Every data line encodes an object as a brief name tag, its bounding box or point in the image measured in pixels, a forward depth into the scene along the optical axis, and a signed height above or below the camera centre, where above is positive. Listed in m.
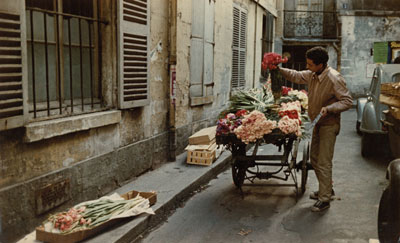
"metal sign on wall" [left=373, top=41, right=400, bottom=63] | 22.70 +1.25
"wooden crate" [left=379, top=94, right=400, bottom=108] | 5.88 -0.34
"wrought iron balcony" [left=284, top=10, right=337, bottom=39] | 25.33 +2.84
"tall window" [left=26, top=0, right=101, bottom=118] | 5.05 +0.20
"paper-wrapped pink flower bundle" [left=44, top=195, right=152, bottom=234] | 4.45 -1.49
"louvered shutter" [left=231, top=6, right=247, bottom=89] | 12.86 +0.80
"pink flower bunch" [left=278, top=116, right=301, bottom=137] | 5.87 -0.66
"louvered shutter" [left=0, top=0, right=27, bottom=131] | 4.17 +0.08
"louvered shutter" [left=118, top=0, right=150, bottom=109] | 6.39 +0.31
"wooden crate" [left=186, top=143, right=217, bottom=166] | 8.13 -1.48
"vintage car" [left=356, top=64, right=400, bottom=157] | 9.06 -0.78
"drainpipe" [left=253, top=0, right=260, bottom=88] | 15.52 +1.02
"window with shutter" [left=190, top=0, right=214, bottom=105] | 9.34 +0.46
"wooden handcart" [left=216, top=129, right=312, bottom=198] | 6.02 -1.15
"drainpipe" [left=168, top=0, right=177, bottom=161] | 8.11 +0.09
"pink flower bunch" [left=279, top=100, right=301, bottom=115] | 6.33 -0.44
